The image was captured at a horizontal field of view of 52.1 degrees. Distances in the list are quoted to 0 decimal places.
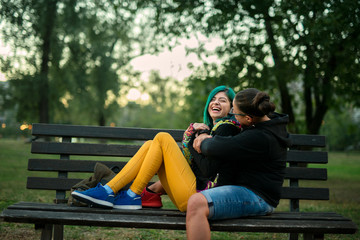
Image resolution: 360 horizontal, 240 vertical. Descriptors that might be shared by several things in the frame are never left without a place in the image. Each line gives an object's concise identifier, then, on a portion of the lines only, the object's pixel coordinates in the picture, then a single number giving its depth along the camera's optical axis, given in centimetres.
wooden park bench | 302
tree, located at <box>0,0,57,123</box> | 1850
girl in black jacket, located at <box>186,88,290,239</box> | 273
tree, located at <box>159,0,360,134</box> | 784
